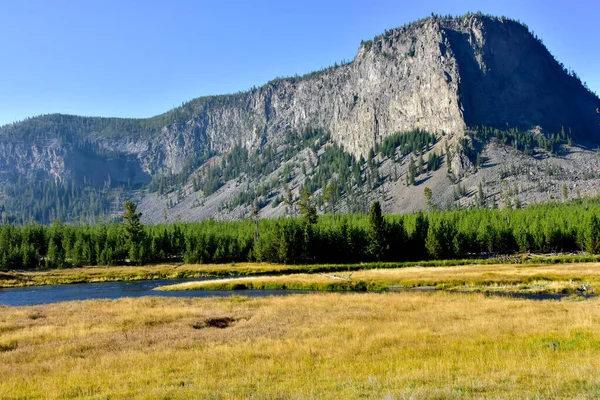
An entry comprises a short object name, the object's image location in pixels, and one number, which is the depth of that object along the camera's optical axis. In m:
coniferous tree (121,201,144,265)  138.38
